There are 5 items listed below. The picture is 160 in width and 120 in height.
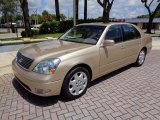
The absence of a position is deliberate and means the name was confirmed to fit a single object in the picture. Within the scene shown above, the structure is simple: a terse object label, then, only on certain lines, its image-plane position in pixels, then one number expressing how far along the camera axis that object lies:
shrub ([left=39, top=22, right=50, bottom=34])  13.48
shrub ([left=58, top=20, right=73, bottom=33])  14.58
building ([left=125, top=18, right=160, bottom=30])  31.20
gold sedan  2.38
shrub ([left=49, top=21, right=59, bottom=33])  13.82
